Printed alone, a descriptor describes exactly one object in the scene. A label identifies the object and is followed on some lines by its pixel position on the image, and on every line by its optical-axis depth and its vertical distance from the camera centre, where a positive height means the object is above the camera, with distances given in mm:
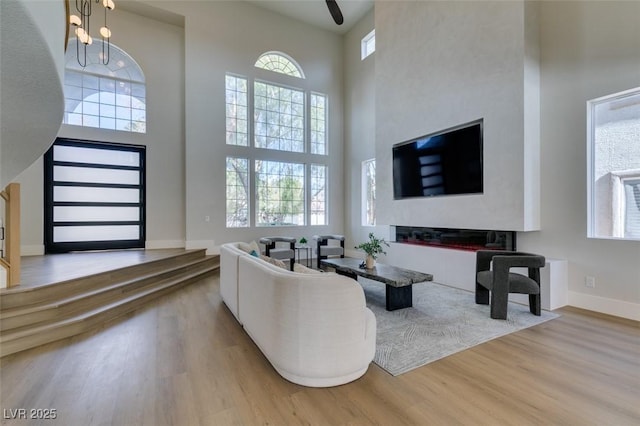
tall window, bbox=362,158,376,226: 7391 +547
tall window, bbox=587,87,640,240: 3215 +570
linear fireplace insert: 4250 -417
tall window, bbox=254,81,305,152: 7312 +2589
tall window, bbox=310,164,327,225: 7980 +568
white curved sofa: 1920 -804
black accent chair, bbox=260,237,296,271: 6012 -790
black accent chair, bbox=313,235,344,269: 6496 -809
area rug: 2424 -1210
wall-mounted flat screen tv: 4426 +888
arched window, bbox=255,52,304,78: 7383 +4040
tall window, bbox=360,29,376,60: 7348 +4492
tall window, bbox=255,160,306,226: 7296 +549
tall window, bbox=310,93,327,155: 8031 +2607
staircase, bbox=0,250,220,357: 2581 -1002
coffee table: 3371 -796
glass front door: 5656 +387
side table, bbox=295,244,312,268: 7080 -1072
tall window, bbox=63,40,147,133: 5770 +2611
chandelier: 2955 +2311
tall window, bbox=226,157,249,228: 6961 +555
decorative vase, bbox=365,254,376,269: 3967 -671
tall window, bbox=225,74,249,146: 6984 +2585
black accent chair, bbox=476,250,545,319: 3172 -784
